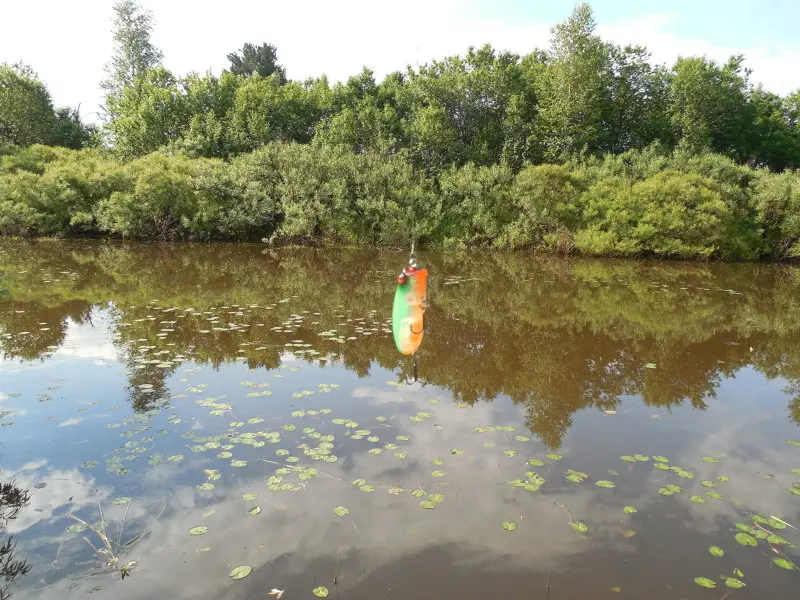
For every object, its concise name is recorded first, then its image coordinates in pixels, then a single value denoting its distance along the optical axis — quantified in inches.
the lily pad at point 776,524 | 173.9
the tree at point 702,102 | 1205.7
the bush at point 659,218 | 882.1
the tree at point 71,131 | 1512.1
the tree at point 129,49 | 1582.2
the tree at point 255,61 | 1814.8
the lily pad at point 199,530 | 164.6
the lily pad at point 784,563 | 153.9
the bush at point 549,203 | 961.5
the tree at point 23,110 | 1371.8
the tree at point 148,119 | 1208.2
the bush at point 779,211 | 895.7
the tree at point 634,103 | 1262.3
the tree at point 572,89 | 1105.4
